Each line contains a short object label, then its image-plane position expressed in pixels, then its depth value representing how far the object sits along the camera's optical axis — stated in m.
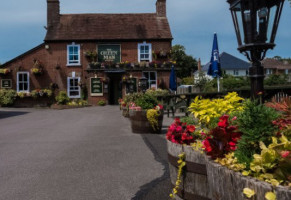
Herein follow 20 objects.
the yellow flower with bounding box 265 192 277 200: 1.64
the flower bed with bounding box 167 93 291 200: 1.73
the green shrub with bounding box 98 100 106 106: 26.81
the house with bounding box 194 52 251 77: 68.06
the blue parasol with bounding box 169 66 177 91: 21.14
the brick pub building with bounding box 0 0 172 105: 27.31
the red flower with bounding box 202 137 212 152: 2.36
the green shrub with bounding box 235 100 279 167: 2.10
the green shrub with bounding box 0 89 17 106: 26.80
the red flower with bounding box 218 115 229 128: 2.47
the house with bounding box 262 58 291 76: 80.56
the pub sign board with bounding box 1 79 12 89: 28.02
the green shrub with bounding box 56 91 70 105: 25.88
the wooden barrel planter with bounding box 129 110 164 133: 9.35
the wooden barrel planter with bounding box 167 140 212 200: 2.82
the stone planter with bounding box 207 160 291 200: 1.67
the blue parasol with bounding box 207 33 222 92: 13.88
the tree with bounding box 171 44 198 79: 65.03
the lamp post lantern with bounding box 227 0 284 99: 4.41
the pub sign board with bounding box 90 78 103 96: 27.17
